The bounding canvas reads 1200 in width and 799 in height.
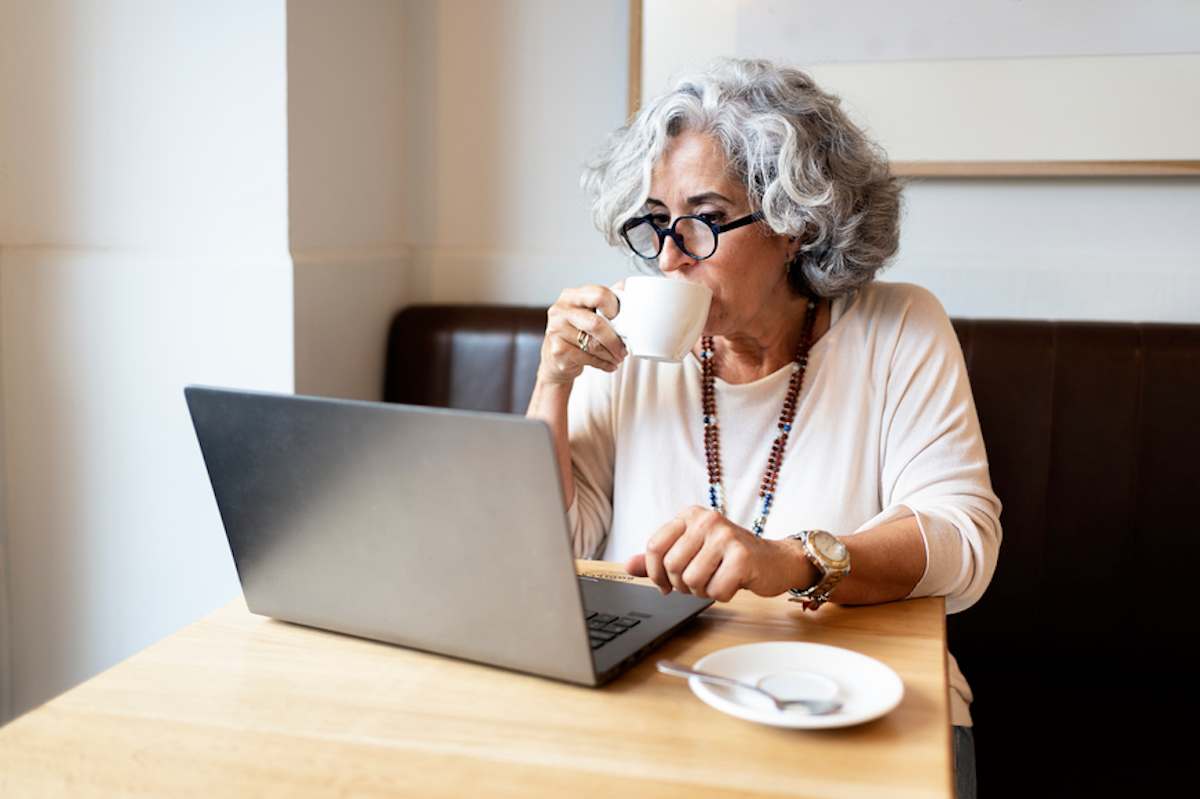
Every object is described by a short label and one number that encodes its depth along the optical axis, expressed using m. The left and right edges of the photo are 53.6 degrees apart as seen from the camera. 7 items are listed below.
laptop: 0.86
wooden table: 0.77
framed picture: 1.90
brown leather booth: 1.76
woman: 1.43
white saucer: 0.83
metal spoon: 0.86
